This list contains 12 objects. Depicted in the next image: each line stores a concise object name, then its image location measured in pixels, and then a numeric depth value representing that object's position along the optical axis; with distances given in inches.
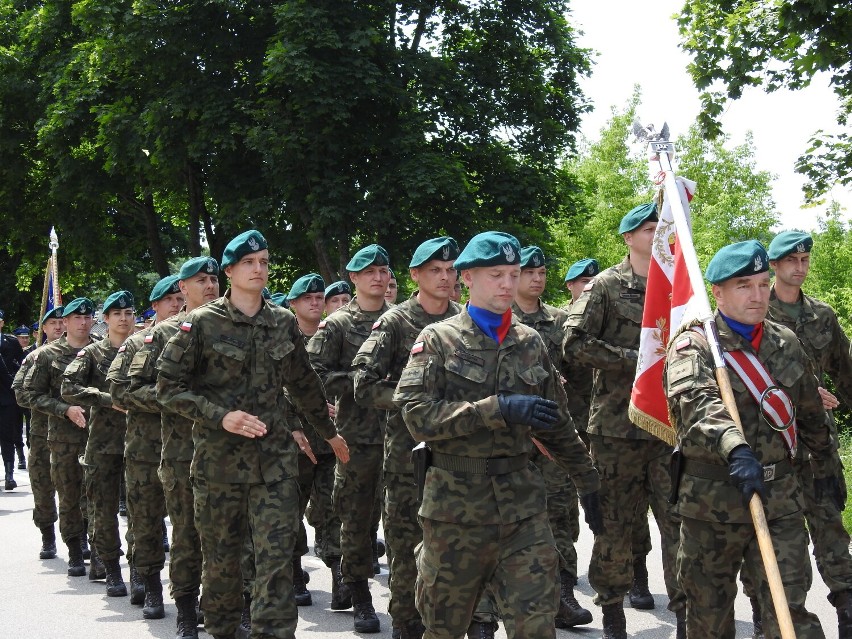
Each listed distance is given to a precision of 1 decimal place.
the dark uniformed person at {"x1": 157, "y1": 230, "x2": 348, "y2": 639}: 263.5
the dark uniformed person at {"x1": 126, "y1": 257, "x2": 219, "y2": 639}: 298.0
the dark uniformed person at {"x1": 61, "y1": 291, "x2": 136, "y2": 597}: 378.9
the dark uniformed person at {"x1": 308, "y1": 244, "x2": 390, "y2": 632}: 324.5
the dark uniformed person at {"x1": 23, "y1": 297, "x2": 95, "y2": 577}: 418.3
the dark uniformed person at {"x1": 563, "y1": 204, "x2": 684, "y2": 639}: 282.0
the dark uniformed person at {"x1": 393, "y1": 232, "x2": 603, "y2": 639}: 203.0
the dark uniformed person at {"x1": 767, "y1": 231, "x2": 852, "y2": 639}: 278.1
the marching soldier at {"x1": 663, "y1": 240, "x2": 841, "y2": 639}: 203.6
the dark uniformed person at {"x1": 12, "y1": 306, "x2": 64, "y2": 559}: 458.6
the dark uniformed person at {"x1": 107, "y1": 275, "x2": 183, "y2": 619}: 344.5
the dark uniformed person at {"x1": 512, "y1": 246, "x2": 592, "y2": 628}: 313.9
